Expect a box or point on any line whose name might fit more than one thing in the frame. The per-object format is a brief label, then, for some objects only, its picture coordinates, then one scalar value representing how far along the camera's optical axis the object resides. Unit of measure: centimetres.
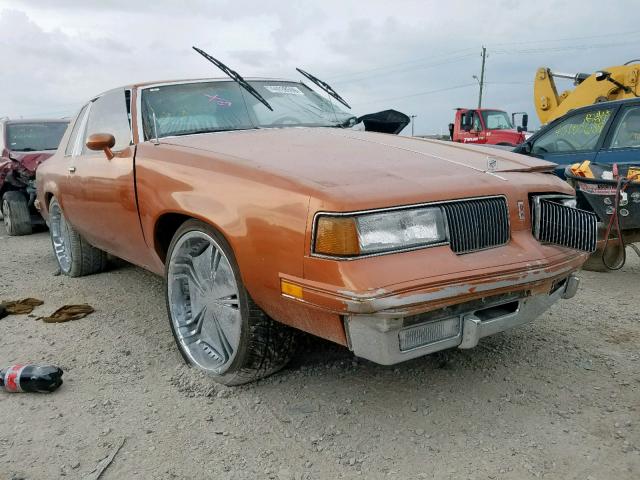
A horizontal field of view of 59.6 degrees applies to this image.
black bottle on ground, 274
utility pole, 4259
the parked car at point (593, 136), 535
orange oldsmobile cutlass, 208
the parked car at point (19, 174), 785
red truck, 1570
